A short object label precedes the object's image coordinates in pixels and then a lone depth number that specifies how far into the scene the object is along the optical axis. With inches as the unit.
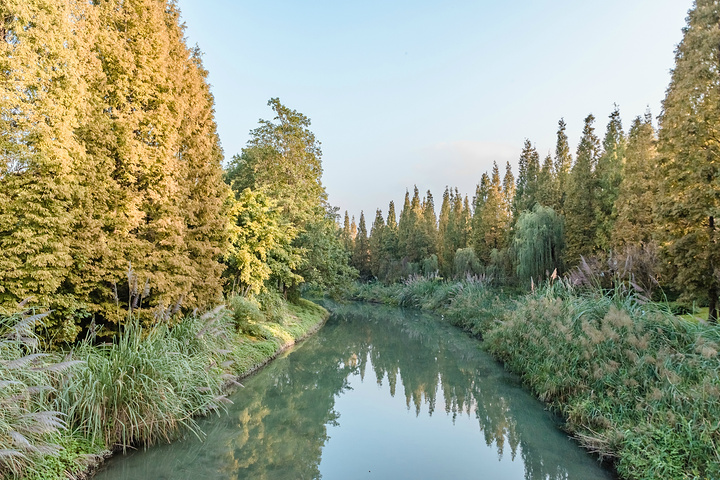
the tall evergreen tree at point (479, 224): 1251.2
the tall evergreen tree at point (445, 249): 1421.0
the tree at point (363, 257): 1927.9
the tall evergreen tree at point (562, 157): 1117.6
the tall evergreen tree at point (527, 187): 1098.5
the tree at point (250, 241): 532.1
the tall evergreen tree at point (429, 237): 1581.0
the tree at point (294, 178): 717.3
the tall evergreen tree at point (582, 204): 832.3
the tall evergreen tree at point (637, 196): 653.9
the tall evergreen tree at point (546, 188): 1005.2
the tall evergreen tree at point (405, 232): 1682.7
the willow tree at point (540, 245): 828.0
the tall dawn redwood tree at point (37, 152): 225.0
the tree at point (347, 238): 2122.0
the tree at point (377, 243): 1833.7
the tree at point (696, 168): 431.5
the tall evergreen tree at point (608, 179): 796.6
